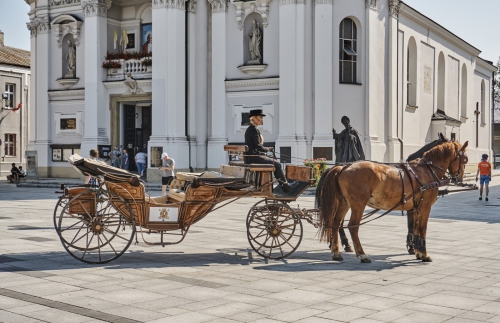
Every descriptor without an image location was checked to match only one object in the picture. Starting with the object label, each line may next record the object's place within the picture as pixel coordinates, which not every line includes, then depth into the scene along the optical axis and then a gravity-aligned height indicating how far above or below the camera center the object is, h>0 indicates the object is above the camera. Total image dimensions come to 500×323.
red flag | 46.75 +2.97
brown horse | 9.85 -0.65
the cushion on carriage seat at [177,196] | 10.33 -0.71
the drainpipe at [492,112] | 51.62 +3.02
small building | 46.53 +2.84
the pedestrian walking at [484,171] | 22.56 -0.69
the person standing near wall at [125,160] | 32.09 -0.50
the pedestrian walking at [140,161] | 31.70 -0.54
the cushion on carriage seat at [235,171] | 10.38 -0.33
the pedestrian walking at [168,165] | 19.10 -0.46
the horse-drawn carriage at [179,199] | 9.74 -0.74
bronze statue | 19.80 +0.12
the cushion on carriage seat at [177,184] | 10.91 -0.55
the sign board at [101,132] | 32.66 +0.84
